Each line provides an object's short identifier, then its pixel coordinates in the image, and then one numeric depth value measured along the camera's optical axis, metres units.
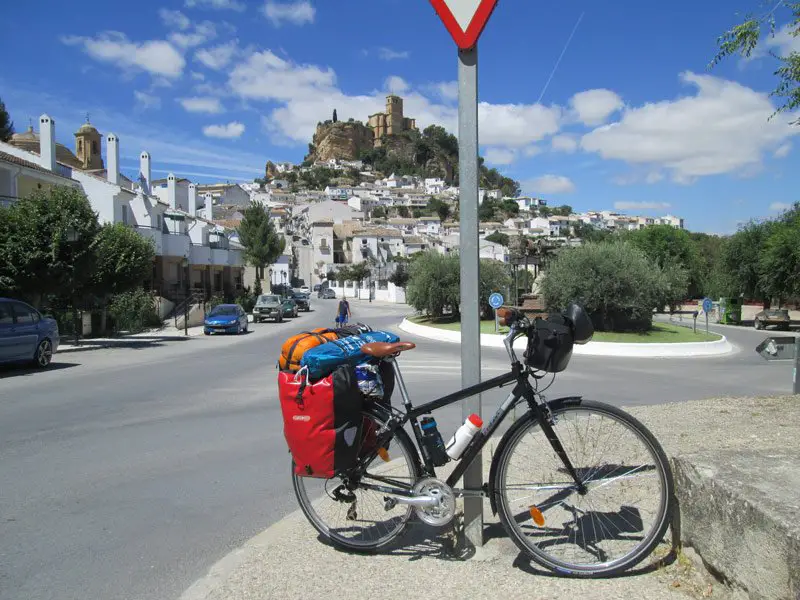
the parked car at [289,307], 46.69
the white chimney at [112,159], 41.16
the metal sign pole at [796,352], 7.95
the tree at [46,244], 20.78
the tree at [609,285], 27.28
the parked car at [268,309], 43.78
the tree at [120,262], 27.23
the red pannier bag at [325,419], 3.68
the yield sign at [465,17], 3.94
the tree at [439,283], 36.25
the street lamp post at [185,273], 48.46
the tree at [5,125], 59.44
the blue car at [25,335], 15.02
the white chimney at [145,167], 50.03
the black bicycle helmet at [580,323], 3.69
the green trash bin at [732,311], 50.84
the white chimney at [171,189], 57.03
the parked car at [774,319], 43.50
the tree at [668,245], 65.50
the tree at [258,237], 64.94
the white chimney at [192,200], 61.96
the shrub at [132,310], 31.31
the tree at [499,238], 128.93
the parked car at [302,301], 58.07
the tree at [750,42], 7.26
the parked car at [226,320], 31.34
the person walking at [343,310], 31.76
